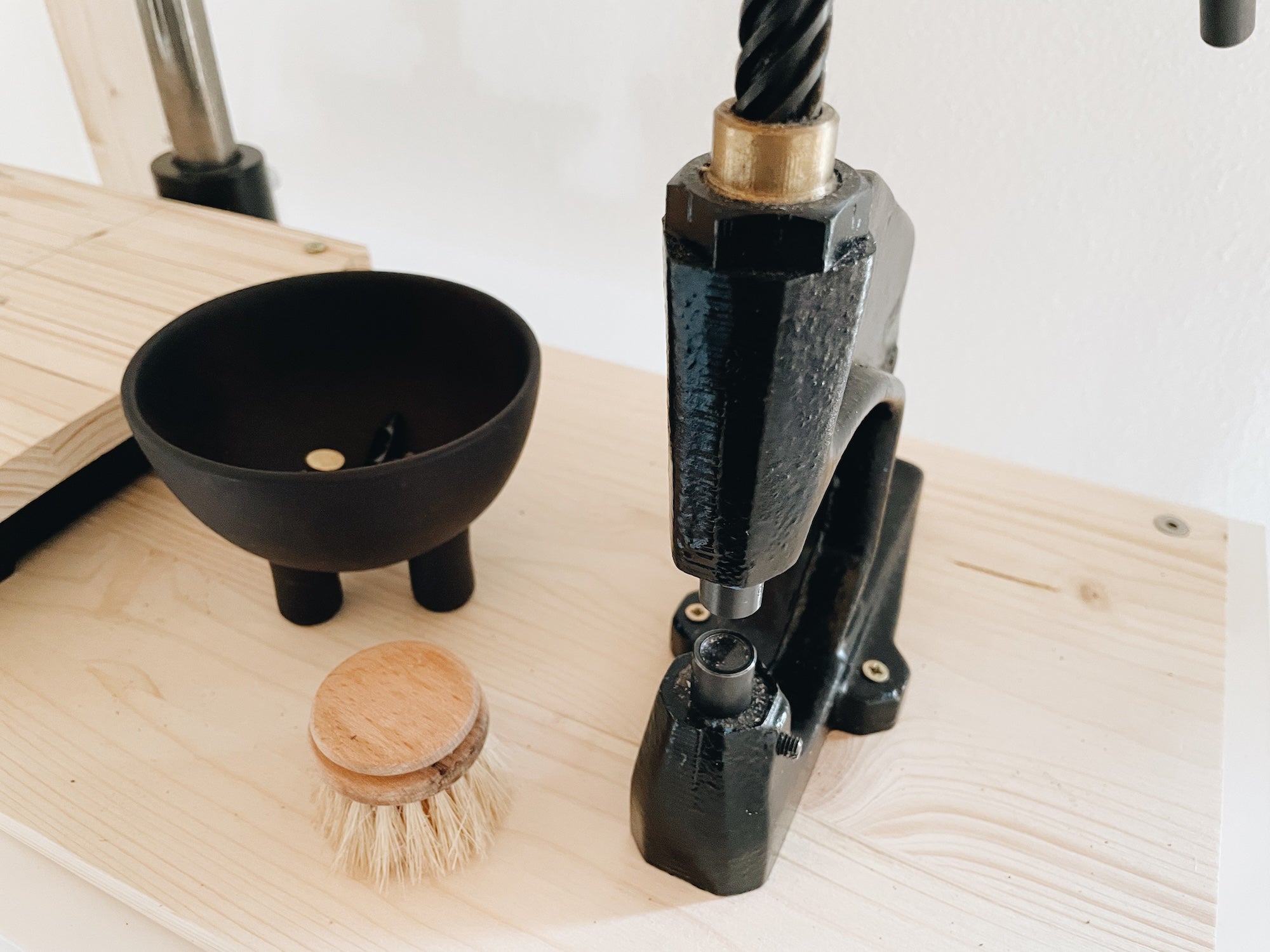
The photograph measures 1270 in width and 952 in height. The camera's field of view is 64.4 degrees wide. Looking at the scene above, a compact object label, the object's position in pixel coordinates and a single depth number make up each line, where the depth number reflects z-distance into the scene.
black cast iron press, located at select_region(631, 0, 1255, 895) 0.23
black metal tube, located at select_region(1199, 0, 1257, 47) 0.27
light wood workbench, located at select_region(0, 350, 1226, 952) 0.35
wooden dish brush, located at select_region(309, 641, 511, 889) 0.34
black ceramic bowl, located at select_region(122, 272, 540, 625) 0.35
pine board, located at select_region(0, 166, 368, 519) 0.46
